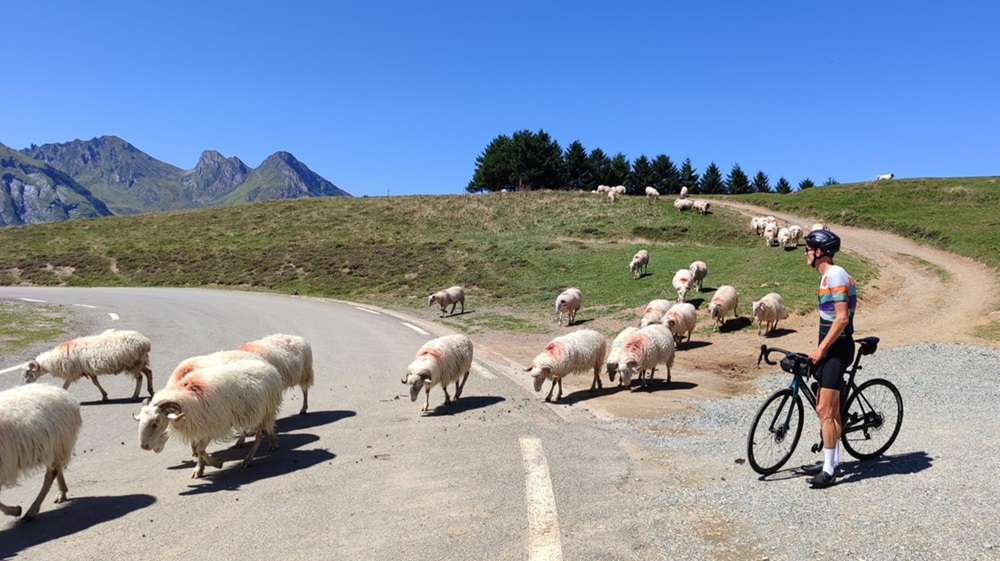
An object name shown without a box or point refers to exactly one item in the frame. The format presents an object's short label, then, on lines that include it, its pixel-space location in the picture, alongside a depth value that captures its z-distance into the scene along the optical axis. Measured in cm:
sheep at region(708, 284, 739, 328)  1989
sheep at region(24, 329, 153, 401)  1180
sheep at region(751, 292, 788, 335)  1875
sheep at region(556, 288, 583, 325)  2359
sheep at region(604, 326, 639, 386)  1278
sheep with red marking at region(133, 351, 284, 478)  781
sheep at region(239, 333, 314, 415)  1058
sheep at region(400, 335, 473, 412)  1117
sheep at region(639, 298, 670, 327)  1803
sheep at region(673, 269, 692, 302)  2347
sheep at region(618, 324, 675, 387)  1242
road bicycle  670
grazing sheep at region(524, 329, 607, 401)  1191
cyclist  627
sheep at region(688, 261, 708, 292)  2612
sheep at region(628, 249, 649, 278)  3145
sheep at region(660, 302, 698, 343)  1728
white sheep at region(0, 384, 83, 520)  670
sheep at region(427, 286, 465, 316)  2767
